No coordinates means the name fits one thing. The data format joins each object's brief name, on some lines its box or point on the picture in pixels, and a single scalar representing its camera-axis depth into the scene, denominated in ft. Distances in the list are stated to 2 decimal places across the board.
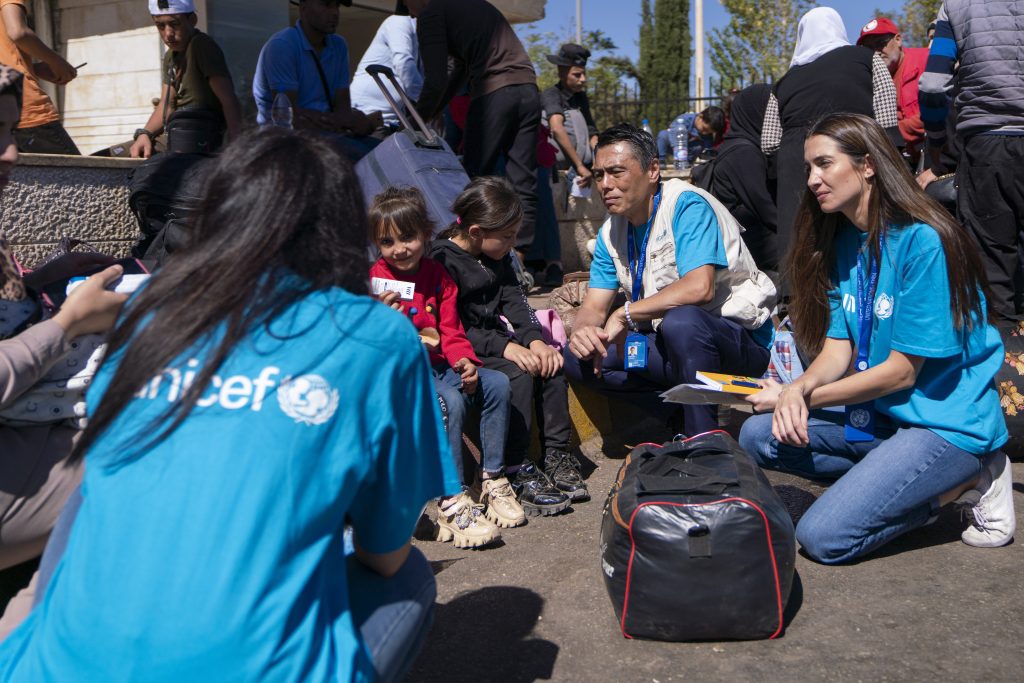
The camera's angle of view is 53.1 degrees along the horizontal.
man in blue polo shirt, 19.76
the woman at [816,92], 20.24
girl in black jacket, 14.33
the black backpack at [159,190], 17.58
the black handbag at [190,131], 19.51
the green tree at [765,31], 72.13
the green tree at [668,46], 108.27
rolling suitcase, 16.80
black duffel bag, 9.68
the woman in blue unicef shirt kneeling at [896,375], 11.34
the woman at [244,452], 5.57
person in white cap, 19.08
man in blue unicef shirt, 14.71
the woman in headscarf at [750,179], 22.36
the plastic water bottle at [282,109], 19.42
